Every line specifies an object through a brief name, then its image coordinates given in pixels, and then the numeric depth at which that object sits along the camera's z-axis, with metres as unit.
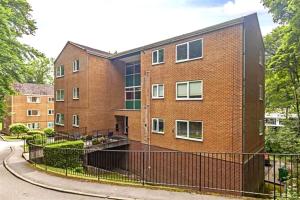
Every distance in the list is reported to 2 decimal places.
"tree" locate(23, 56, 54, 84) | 66.84
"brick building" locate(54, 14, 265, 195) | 13.35
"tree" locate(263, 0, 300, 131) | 12.05
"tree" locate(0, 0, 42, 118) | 13.16
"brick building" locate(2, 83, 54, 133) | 43.59
